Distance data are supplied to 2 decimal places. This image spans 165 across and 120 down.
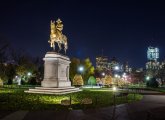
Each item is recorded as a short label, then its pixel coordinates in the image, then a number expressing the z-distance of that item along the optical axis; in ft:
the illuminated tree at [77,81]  112.68
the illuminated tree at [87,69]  169.48
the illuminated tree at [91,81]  147.64
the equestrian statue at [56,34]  70.90
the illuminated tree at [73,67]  152.06
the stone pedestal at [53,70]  65.11
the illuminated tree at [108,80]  135.75
